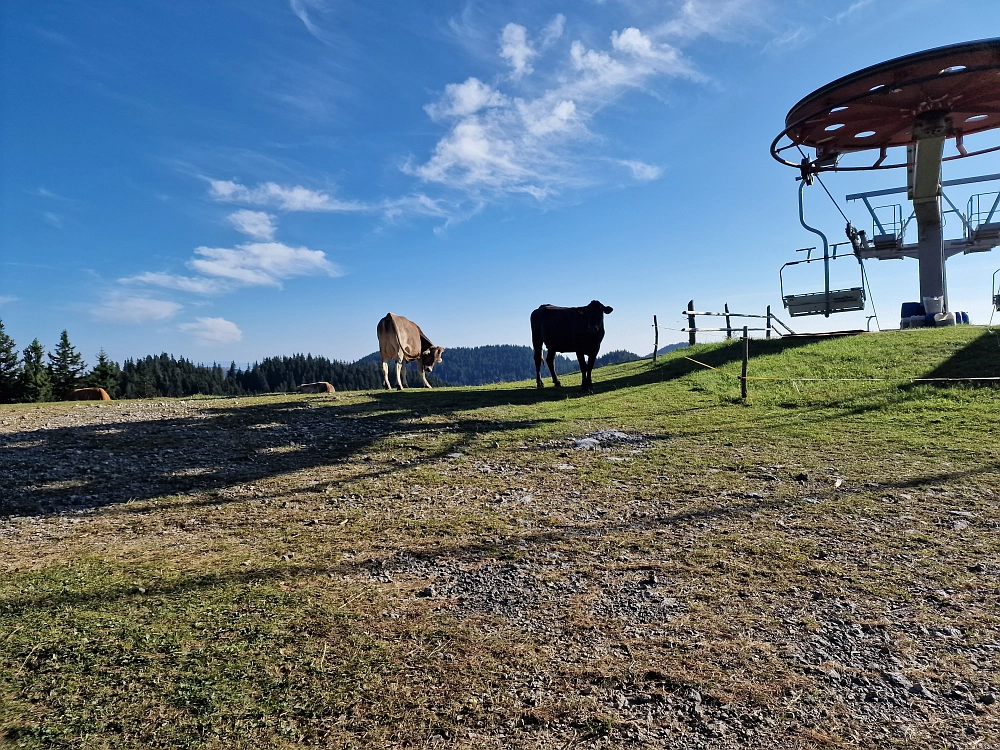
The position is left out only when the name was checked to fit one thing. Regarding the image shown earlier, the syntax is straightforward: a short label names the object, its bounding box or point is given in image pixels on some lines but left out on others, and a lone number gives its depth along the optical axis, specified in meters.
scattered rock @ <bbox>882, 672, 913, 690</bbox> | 2.57
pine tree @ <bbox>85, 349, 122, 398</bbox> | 45.06
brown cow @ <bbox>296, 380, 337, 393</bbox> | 20.67
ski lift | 21.12
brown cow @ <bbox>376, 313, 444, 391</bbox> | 17.45
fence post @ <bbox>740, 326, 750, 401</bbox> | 11.12
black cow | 13.90
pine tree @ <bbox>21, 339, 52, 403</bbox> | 38.72
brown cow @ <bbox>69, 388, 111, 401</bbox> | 18.62
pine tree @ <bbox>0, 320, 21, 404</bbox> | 39.09
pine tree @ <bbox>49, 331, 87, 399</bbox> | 42.25
